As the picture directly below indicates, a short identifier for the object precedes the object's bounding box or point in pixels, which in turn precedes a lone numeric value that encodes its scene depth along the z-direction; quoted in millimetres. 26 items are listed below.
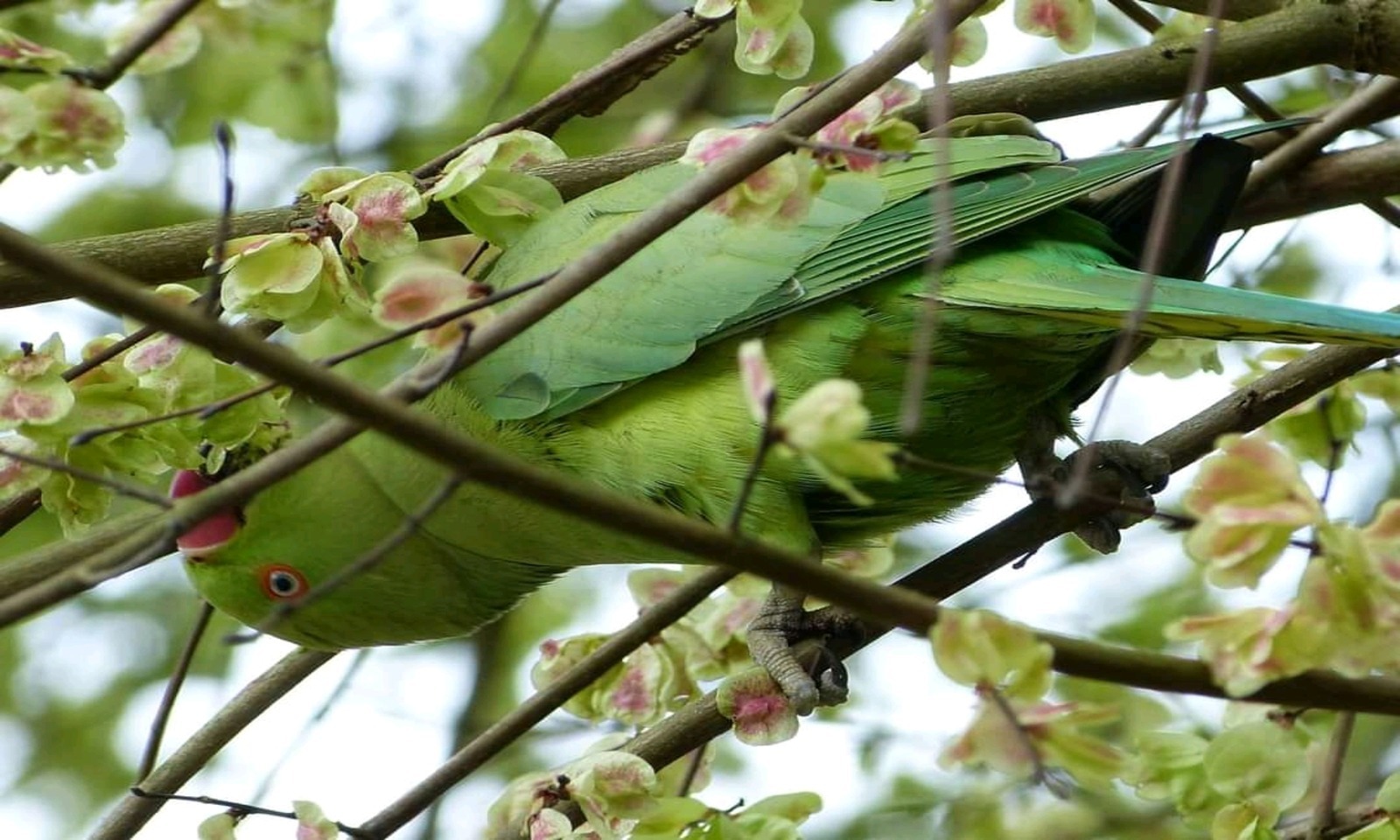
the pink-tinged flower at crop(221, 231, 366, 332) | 5371
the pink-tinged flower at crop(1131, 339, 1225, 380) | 6984
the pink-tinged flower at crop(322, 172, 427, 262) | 5488
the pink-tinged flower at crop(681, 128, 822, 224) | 4426
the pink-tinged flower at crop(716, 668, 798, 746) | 5707
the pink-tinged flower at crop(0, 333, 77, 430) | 5164
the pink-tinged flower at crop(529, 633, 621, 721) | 6617
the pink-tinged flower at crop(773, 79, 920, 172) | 4520
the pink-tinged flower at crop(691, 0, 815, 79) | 5484
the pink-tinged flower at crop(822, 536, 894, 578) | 7707
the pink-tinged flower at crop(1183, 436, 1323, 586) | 3736
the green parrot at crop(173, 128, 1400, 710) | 6086
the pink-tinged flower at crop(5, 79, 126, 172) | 5047
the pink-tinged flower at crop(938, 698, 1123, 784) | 3805
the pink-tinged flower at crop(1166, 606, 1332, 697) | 3746
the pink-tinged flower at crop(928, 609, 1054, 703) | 3543
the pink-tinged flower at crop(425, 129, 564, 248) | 5578
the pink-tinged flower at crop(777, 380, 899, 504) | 3414
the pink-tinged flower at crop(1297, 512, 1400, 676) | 3750
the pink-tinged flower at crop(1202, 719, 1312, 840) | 5121
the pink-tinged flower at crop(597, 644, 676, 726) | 6570
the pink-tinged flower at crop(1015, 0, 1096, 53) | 6035
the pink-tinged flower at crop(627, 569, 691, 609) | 7238
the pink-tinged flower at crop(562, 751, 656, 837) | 5398
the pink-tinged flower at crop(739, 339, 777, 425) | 3402
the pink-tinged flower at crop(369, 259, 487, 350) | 4512
